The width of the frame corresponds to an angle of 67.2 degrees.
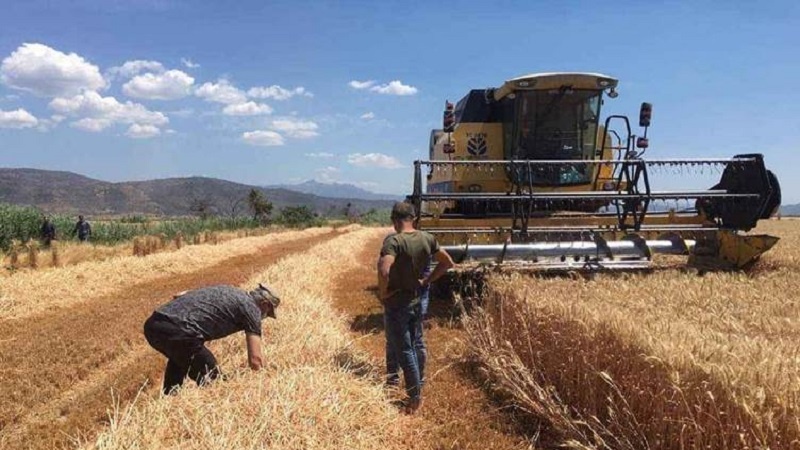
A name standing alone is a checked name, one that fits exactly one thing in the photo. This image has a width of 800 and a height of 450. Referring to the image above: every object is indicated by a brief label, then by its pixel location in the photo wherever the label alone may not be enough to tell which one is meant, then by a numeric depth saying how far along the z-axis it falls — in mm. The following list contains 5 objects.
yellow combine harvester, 8227
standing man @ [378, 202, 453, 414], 5094
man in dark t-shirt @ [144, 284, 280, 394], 4738
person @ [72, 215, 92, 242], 23978
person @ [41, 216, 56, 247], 21438
